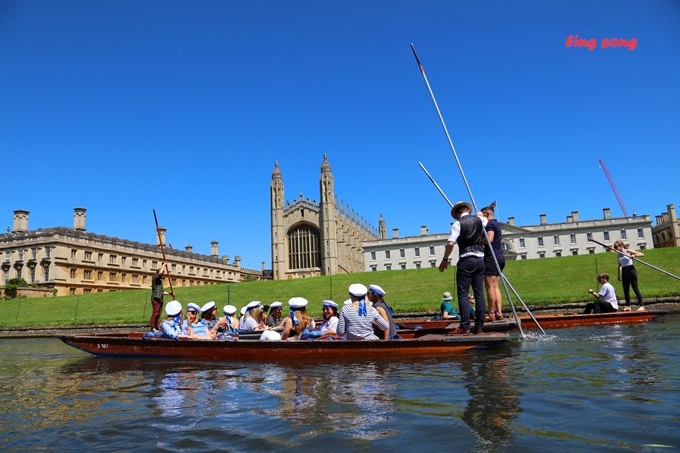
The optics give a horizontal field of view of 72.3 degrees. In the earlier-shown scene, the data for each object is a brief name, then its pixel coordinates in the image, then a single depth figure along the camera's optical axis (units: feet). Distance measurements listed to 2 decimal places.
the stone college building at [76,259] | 187.93
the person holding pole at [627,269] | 41.52
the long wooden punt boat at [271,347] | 25.77
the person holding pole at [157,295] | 41.65
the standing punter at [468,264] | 26.53
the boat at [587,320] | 39.32
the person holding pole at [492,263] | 31.36
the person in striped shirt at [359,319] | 26.76
